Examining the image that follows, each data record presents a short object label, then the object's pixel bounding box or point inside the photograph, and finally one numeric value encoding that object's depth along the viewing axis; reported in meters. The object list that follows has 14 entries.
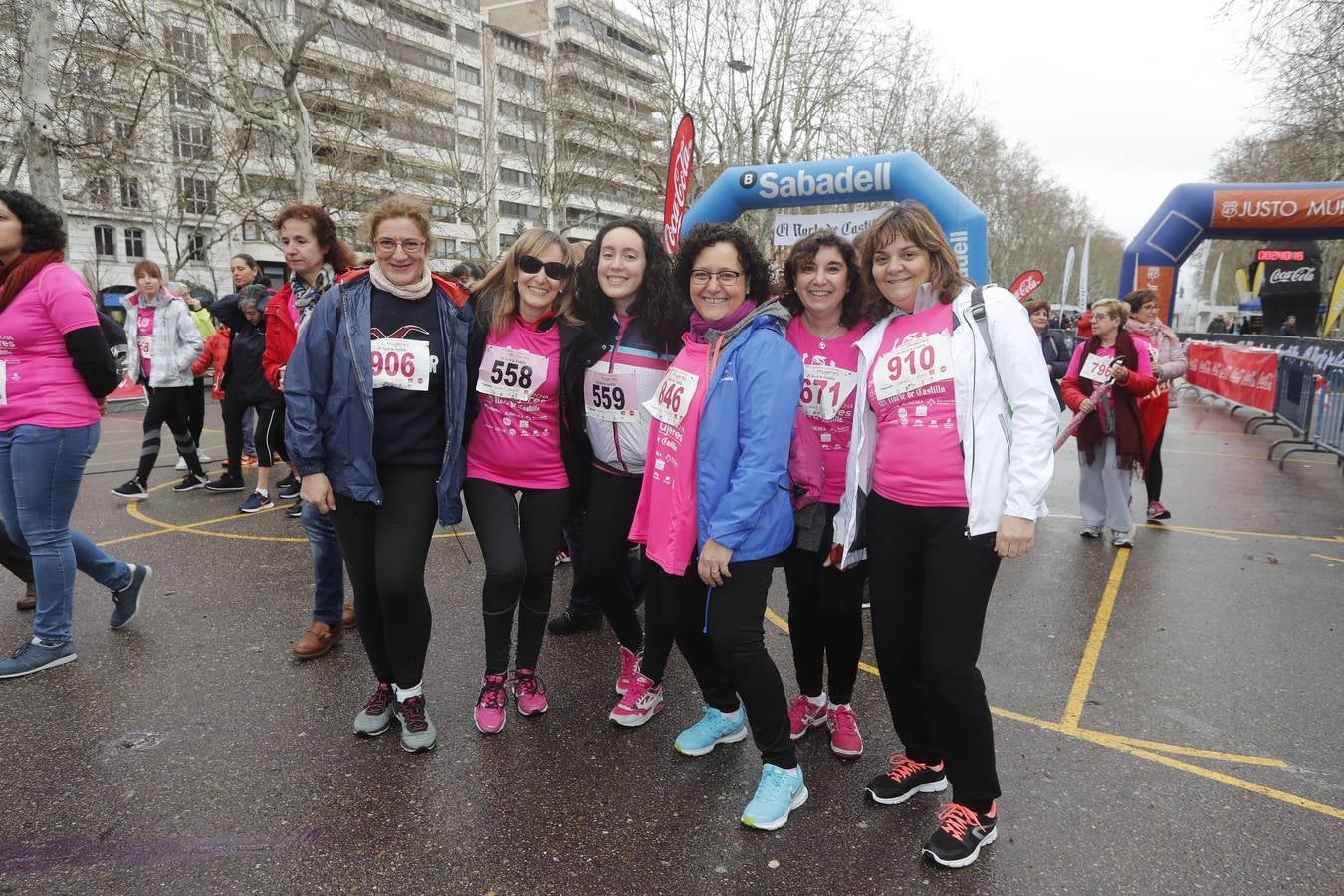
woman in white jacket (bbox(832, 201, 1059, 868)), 2.38
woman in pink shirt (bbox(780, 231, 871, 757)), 2.86
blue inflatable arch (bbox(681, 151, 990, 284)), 6.17
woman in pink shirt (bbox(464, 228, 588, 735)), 3.19
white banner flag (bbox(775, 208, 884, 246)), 7.20
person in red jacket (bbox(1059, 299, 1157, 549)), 6.11
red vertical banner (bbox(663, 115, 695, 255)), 7.15
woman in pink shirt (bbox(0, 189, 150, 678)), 3.50
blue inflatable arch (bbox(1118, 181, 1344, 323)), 13.95
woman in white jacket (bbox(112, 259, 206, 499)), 7.27
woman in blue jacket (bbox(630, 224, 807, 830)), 2.58
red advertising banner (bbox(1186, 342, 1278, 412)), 13.74
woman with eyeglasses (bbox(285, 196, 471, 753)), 2.97
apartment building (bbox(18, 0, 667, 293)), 18.02
